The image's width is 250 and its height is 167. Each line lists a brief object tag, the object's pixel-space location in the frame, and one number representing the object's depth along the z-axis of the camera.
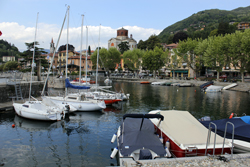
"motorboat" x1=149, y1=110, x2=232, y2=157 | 10.82
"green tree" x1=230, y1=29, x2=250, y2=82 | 50.35
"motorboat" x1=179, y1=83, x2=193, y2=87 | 64.35
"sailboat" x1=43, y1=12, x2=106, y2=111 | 25.42
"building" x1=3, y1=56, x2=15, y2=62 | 150.31
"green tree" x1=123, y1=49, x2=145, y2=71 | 94.94
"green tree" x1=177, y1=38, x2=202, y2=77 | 72.00
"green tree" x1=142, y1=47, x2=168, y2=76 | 84.44
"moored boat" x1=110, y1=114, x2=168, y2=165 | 10.61
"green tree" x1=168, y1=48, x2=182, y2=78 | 75.19
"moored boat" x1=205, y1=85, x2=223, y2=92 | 50.24
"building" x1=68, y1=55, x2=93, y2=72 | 85.11
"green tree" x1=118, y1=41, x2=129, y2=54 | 132.75
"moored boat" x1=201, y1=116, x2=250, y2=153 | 12.29
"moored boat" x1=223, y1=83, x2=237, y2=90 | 54.97
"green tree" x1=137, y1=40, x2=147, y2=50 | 131.12
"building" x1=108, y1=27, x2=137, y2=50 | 147.12
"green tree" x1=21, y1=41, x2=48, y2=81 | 51.87
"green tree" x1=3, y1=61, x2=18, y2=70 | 98.44
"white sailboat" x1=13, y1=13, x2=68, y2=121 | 20.35
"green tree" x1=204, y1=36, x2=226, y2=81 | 57.61
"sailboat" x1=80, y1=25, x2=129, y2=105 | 30.38
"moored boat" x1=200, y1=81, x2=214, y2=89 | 57.03
